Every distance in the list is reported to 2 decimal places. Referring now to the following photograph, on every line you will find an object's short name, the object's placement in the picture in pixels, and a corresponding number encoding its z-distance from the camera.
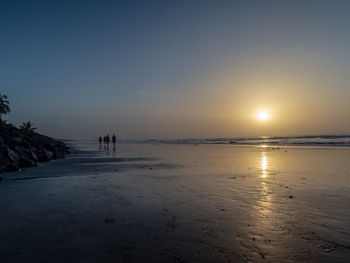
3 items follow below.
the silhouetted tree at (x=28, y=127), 37.83
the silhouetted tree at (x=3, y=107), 31.70
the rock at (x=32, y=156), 18.67
